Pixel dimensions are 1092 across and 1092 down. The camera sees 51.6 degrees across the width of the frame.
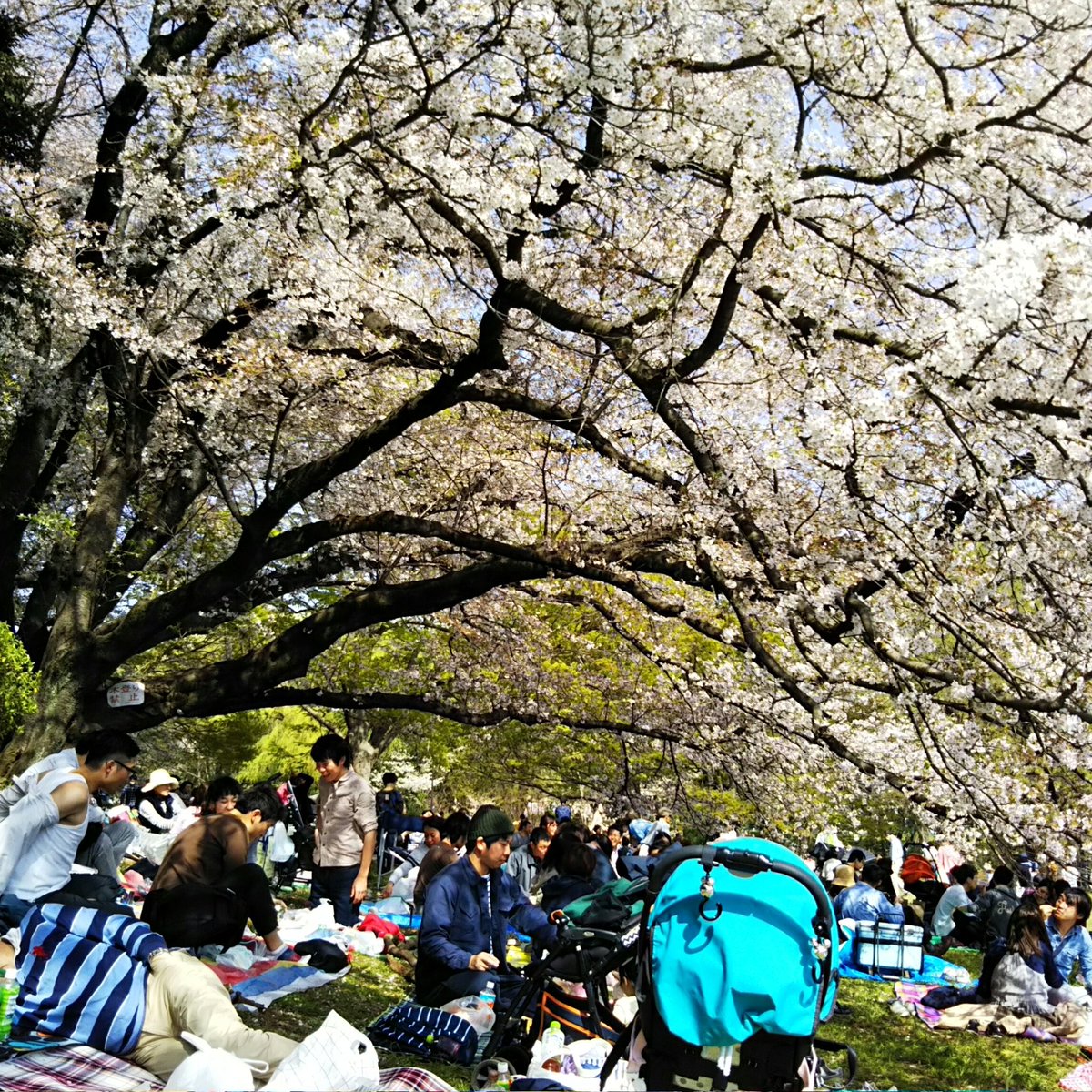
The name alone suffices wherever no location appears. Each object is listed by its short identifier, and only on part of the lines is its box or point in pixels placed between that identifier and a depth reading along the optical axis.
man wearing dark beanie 5.99
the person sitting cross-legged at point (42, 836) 4.81
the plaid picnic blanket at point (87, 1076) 3.68
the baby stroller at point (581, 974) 4.52
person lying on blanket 3.99
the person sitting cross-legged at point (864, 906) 11.15
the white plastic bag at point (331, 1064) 3.67
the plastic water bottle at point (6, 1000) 3.95
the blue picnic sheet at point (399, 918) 11.16
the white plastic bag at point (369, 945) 8.79
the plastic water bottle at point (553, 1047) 4.77
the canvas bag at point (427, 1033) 5.59
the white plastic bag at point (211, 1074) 3.44
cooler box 10.71
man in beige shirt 8.02
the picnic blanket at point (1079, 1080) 6.74
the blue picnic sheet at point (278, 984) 6.34
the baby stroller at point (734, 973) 3.40
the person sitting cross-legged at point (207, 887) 5.56
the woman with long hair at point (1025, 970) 8.77
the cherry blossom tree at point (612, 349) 5.95
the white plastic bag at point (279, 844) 12.54
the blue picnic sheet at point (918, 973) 10.64
